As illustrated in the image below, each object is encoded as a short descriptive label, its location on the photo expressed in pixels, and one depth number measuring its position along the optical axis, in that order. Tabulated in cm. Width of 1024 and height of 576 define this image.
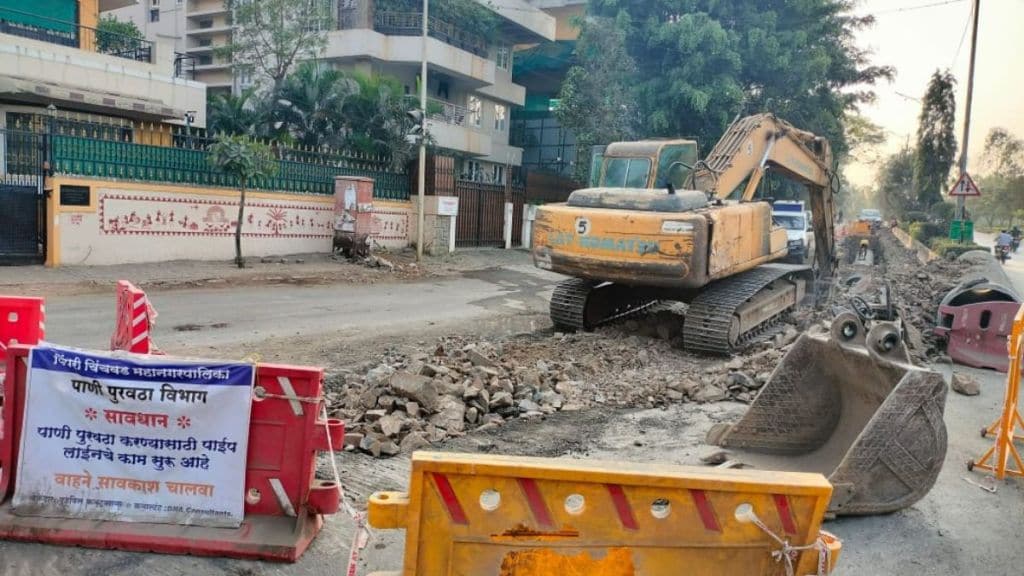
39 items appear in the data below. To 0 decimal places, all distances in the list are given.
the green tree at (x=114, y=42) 2247
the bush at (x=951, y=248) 2244
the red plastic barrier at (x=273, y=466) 381
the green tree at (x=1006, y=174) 5934
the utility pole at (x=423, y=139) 2064
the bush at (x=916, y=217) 3935
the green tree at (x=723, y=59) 2450
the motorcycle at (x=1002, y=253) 2874
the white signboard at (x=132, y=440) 385
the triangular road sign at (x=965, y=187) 2017
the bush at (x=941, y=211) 3916
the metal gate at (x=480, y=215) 2425
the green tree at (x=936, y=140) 3753
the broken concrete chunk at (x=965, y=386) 792
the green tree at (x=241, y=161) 1619
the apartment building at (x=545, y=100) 3634
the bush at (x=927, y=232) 3309
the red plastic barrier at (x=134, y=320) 558
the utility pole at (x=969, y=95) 2423
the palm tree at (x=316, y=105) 2384
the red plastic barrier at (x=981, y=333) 934
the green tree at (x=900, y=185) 5256
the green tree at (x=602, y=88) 2555
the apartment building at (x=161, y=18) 4944
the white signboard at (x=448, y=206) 2234
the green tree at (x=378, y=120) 2366
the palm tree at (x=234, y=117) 2416
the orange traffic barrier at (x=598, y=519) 271
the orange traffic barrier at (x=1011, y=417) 535
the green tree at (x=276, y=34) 2620
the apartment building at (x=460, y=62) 2881
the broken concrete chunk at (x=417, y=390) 598
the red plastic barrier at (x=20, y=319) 519
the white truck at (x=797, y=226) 2041
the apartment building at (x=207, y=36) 4656
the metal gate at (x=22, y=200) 1442
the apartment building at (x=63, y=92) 1465
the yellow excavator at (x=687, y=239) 917
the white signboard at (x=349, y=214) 1945
